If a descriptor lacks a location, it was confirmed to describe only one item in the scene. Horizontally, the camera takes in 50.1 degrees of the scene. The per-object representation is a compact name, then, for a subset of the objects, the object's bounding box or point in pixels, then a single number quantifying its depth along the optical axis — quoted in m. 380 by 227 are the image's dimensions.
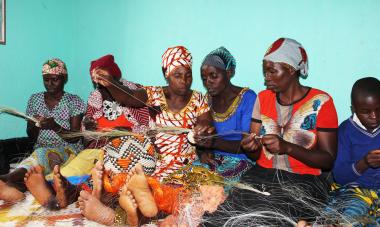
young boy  2.32
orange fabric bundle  2.77
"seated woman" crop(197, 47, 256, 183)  3.02
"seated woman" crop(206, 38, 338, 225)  2.37
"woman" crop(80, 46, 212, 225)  2.99
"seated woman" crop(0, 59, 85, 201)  3.71
